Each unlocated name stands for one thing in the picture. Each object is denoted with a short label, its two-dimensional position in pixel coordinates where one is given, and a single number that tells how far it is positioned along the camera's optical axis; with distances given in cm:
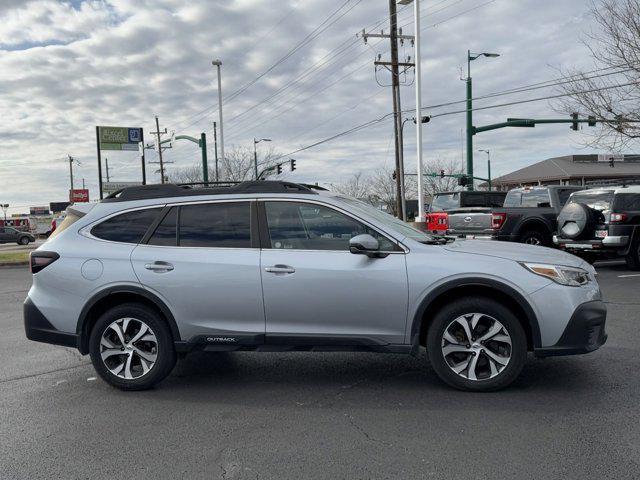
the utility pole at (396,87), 2527
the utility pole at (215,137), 5320
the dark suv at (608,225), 1168
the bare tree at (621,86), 1622
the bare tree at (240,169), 5831
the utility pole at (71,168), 8632
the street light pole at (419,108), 2045
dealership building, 5766
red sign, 5812
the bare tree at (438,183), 7819
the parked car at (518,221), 1345
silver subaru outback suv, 435
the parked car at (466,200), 1677
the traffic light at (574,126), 2552
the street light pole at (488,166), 6598
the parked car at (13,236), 4506
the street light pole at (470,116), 2894
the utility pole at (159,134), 5429
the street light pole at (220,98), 3477
